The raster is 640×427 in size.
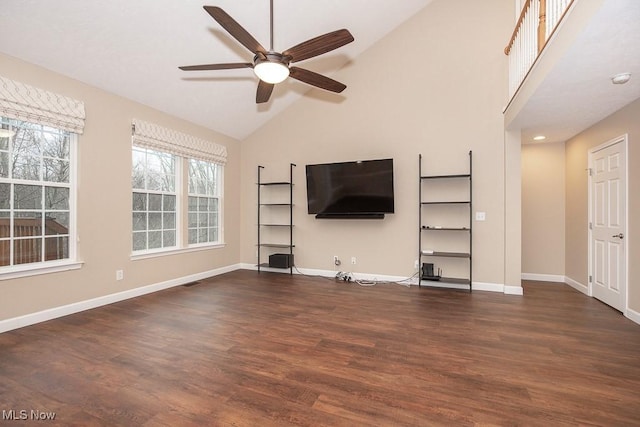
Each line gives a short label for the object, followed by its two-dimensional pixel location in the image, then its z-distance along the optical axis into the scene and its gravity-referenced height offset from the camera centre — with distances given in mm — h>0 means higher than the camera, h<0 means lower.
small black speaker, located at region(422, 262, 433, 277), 4520 -853
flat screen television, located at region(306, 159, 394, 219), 4699 +447
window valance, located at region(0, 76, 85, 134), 2781 +1129
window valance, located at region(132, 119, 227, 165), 4039 +1146
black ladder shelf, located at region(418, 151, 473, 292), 4340 -192
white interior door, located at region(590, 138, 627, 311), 3410 -86
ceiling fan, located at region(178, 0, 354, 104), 2336 +1463
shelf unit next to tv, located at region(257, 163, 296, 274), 5513 -94
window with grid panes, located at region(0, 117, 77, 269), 2869 +235
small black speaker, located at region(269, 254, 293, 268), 5383 -846
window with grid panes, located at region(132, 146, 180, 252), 4145 +240
